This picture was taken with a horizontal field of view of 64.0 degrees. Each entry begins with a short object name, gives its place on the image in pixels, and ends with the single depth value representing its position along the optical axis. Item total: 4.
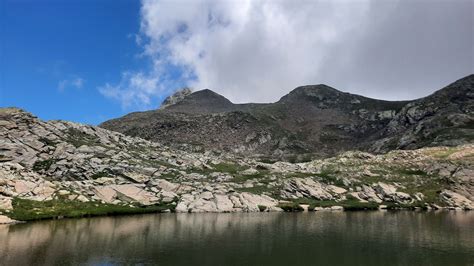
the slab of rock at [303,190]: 137.75
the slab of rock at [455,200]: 136.12
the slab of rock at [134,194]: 112.38
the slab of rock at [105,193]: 108.38
